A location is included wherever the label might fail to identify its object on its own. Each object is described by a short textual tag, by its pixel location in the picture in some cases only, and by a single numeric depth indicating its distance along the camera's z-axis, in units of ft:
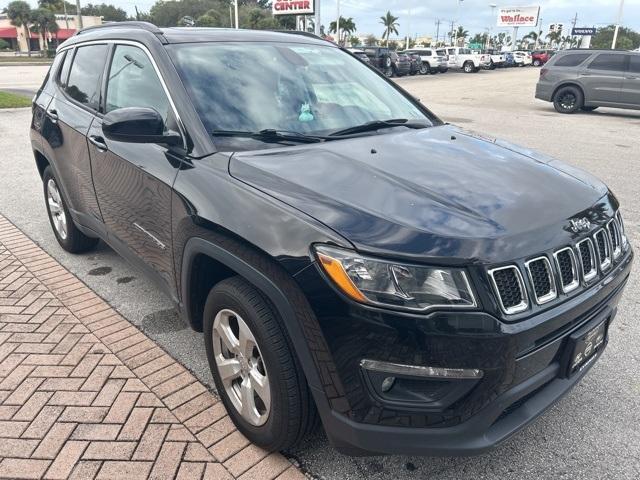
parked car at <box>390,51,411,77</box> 107.14
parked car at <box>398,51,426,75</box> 114.01
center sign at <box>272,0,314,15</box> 105.50
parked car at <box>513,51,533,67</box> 175.22
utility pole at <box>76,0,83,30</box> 82.96
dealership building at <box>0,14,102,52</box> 265.95
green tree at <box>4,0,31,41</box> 238.07
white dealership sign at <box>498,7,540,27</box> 243.19
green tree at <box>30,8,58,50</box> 239.91
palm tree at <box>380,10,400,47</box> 320.29
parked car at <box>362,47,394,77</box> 102.45
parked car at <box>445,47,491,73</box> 134.62
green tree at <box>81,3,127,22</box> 360.89
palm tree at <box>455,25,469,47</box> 376.15
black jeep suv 5.98
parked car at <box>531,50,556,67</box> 183.21
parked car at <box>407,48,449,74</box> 120.67
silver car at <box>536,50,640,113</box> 46.85
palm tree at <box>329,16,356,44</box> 261.36
